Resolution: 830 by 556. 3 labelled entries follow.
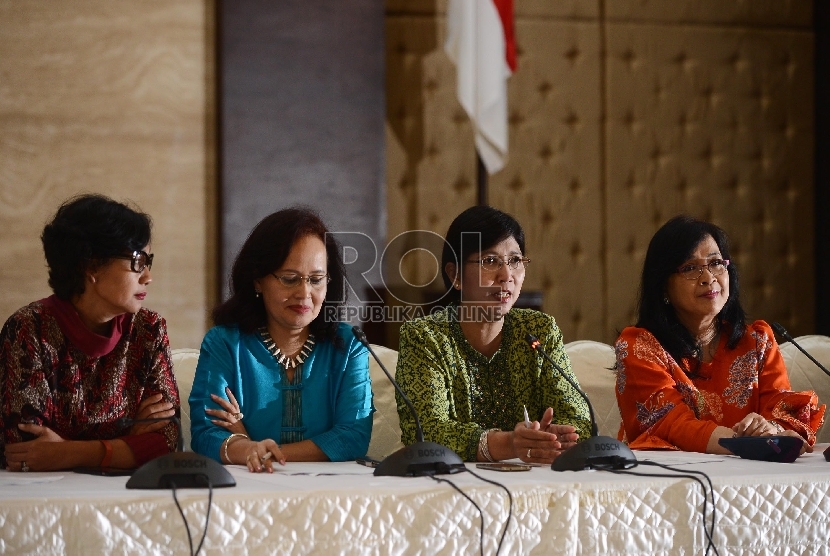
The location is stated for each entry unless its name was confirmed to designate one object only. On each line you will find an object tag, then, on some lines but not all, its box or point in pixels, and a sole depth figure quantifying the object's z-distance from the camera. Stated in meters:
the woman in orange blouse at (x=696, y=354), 4.76
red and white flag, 8.12
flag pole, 8.40
